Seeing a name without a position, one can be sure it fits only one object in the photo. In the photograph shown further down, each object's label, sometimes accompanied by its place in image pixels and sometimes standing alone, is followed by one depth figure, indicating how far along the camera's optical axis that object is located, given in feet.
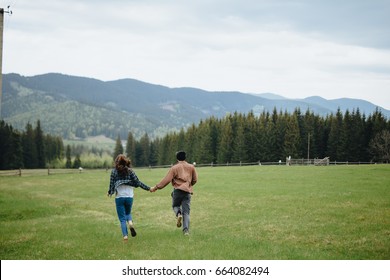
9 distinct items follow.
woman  45.70
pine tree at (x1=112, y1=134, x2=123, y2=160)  519.60
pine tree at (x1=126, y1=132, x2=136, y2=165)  511.85
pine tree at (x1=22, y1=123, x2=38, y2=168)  426.92
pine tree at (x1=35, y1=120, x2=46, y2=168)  440.86
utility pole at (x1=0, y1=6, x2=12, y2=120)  47.70
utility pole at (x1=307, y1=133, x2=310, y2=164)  323.90
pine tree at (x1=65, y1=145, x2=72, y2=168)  538.26
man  48.11
